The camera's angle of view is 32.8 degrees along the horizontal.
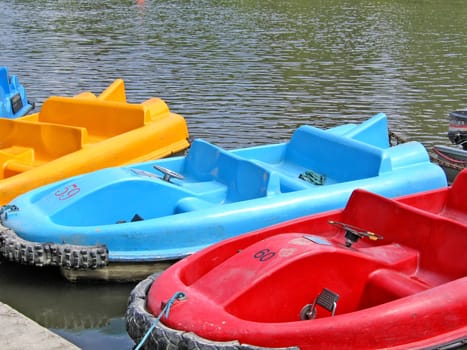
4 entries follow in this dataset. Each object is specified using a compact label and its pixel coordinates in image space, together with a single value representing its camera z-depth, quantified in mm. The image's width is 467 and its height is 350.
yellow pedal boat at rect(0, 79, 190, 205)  8281
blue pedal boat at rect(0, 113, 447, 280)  6652
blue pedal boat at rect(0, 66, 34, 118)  11742
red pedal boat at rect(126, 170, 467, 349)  4598
